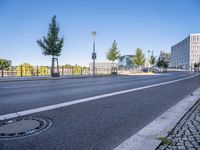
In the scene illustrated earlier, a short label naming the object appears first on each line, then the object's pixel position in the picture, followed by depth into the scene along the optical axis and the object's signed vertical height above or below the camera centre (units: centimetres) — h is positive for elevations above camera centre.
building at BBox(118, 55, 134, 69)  12193 +773
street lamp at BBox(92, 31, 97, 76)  2339 +250
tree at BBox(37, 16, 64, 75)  1977 +359
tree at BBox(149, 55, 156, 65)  5914 +379
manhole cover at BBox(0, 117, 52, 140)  285 -118
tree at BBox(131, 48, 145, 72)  4392 +368
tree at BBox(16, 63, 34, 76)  2027 -3
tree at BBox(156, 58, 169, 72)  6441 +248
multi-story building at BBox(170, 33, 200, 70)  11103 +1416
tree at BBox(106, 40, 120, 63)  3209 +353
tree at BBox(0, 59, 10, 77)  1834 +170
